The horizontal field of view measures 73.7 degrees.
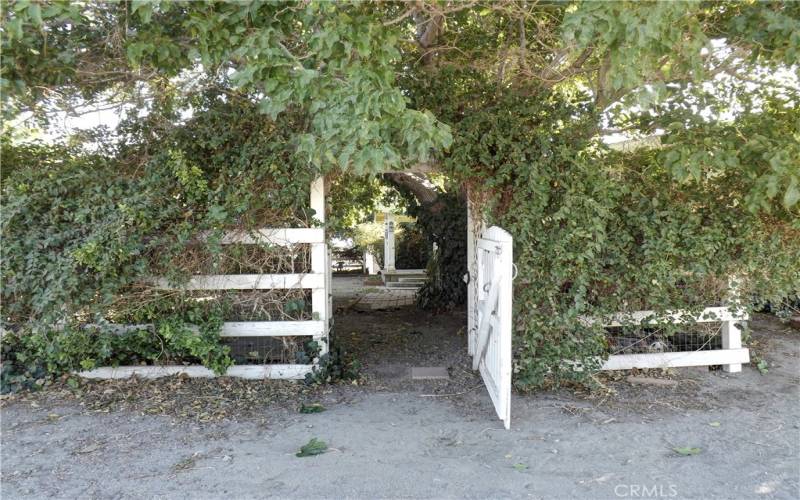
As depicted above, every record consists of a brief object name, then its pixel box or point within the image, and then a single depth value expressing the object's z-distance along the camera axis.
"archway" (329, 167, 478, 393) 5.79
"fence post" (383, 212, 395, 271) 14.61
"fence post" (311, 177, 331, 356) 5.32
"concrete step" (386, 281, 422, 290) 13.16
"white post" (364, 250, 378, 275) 17.44
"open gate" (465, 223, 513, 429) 4.16
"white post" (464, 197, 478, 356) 6.09
